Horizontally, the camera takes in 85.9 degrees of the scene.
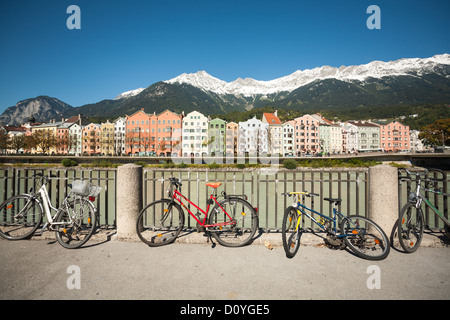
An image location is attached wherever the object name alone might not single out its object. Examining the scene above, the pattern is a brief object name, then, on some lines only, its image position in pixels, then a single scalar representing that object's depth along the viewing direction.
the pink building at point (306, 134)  93.19
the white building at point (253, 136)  87.51
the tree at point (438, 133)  77.69
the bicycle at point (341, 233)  3.99
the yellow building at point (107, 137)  91.50
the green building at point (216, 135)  83.94
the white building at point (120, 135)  92.88
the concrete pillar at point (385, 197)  4.56
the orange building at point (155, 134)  84.94
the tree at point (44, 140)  85.00
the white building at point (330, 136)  99.10
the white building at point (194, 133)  84.81
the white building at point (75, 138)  92.75
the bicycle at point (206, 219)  4.51
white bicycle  4.46
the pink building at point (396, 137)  110.56
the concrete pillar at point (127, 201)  4.74
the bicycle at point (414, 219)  4.18
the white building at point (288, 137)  92.12
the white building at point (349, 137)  106.08
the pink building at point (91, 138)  93.31
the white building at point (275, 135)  89.19
